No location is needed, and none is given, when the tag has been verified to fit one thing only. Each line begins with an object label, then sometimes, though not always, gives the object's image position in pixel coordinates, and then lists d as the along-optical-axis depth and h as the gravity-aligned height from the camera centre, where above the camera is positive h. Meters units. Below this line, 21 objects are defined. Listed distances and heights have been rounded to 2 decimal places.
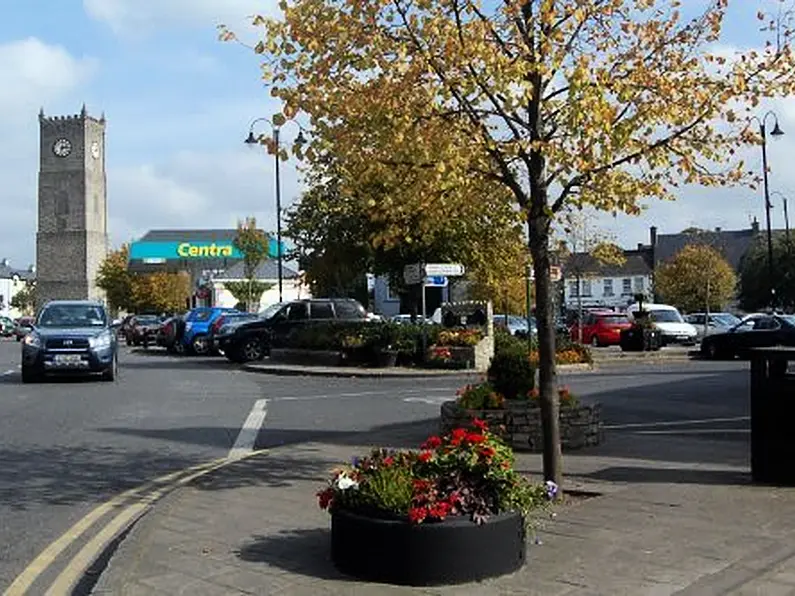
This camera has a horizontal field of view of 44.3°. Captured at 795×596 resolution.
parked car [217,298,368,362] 29.59 +0.40
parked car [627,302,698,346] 37.62 +0.11
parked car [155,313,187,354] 36.24 +0.20
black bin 8.16 -0.75
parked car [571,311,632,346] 39.03 +0.12
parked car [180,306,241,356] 34.56 +0.20
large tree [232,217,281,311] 60.00 +5.66
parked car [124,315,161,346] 46.16 +0.49
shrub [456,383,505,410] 10.98 -0.74
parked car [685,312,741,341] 42.06 +0.35
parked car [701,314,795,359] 29.17 -0.26
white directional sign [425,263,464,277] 24.03 +1.60
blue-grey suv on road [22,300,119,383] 20.53 -0.19
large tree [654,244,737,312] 73.06 +3.91
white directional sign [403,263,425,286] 25.03 +1.58
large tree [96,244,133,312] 98.31 +6.06
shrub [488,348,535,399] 11.27 -0.49
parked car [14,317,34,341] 62.21 +0.68
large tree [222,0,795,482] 7.35 +1.81
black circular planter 5.50 -1.23
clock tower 128.75 +17.70
